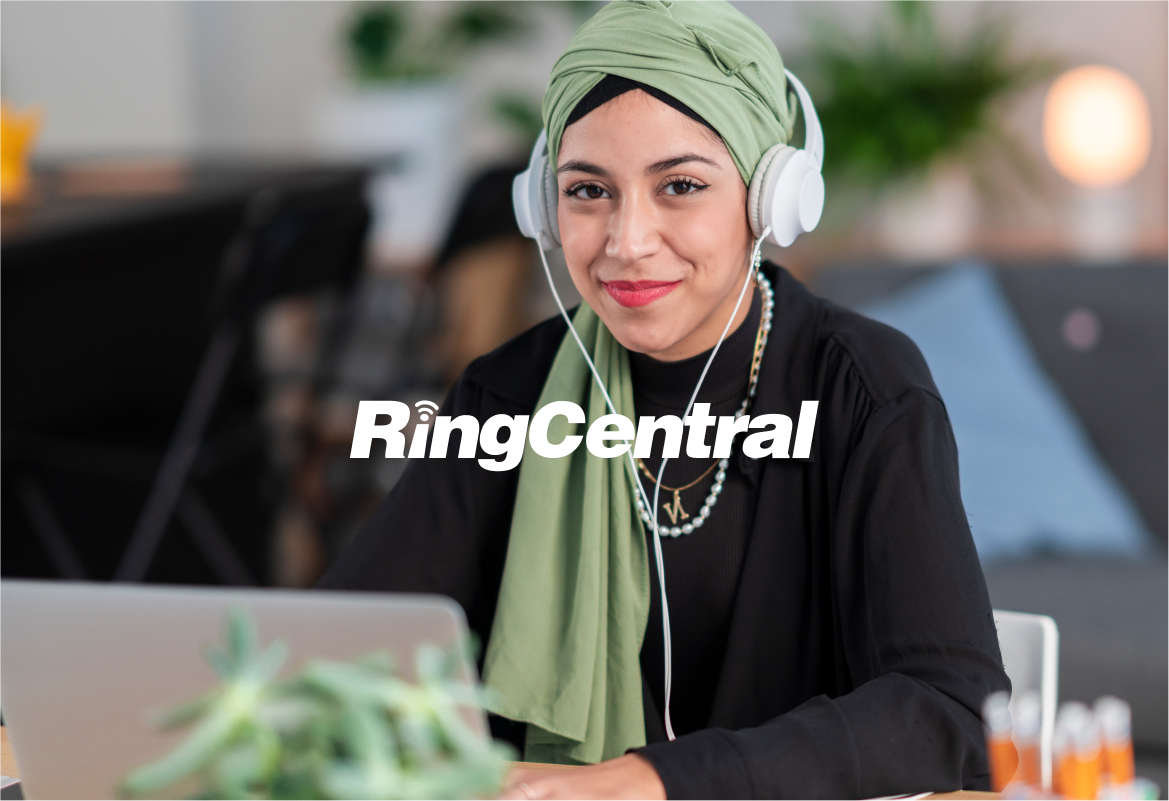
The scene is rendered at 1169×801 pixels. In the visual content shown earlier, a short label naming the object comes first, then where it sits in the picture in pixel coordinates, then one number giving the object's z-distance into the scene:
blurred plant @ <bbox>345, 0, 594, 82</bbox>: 4.26
